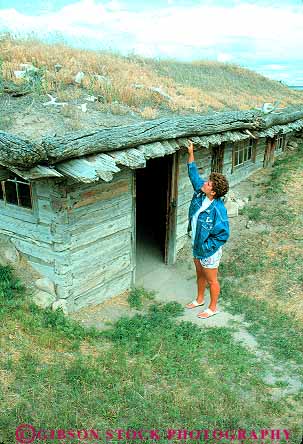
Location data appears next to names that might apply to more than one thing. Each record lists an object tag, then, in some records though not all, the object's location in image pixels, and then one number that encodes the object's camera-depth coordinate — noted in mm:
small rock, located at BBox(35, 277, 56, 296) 6168
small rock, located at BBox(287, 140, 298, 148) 15672
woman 5787
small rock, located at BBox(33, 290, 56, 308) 6047
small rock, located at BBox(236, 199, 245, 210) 10820
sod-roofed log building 4887
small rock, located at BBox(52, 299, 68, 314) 6090
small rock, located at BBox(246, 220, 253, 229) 9870
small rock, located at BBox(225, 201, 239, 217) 10438
